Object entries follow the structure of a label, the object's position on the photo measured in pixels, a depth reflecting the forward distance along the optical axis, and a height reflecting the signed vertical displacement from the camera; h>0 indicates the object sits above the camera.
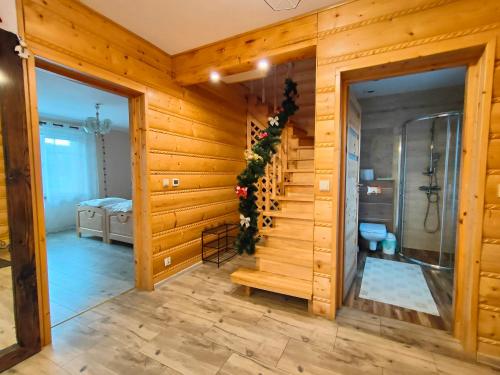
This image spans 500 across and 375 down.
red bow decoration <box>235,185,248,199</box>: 2.66 -0.21
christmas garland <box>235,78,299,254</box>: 2.66 -0.24
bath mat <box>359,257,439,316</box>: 2.33 -1.32
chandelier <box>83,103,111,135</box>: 4.24 +0.90
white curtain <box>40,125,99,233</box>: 5.16 +0.03
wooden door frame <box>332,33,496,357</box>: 1.57 +0.29
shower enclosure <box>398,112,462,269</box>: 3.31 -0.25
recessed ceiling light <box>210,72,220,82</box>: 2.54 +1.09
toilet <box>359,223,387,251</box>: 3.63 -0.96
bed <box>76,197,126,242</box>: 4.32 -0.86
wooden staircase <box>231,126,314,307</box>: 2.30 -0.83
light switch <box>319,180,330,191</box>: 2.04 -0.11
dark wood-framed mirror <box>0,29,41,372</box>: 1.53 -0.20
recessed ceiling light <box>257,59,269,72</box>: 2.27 +1.09
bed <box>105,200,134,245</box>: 3.96 -0.87
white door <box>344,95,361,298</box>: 2.35 -0.23
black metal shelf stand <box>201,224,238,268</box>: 3.41 -1.13
